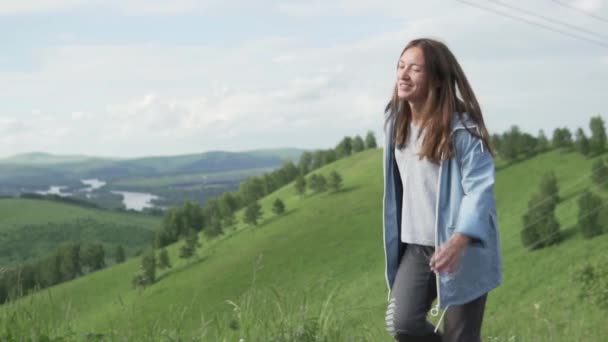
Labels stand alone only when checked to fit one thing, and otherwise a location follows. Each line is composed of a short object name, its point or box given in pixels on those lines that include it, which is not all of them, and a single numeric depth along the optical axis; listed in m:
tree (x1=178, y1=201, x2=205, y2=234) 121.19
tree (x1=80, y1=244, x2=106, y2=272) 109.25
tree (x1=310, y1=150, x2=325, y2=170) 135.15
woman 3.60
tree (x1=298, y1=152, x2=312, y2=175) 133.48
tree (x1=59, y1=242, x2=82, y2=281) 105.00
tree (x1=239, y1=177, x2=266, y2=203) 125.44
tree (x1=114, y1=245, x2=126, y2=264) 114.81
